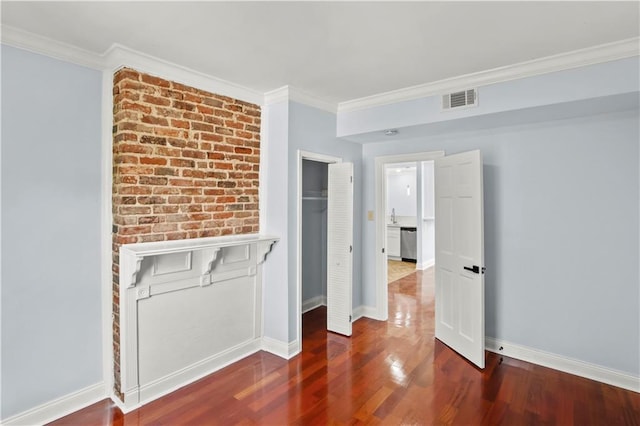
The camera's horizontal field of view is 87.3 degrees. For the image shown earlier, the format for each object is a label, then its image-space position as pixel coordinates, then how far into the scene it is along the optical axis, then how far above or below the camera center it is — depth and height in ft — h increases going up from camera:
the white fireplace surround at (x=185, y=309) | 8.15 -2.71
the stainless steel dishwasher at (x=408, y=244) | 26.04 -2.53
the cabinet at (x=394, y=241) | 26.99 -2.32
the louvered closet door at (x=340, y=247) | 12.54 -1.33
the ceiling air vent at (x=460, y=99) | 9.75 +3.36
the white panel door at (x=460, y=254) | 10.22 -1.40
